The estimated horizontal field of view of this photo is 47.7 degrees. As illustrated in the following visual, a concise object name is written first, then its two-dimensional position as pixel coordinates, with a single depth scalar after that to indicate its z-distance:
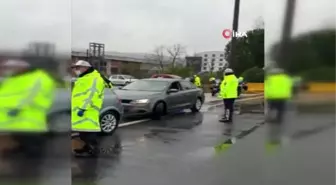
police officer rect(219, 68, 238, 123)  5.21
